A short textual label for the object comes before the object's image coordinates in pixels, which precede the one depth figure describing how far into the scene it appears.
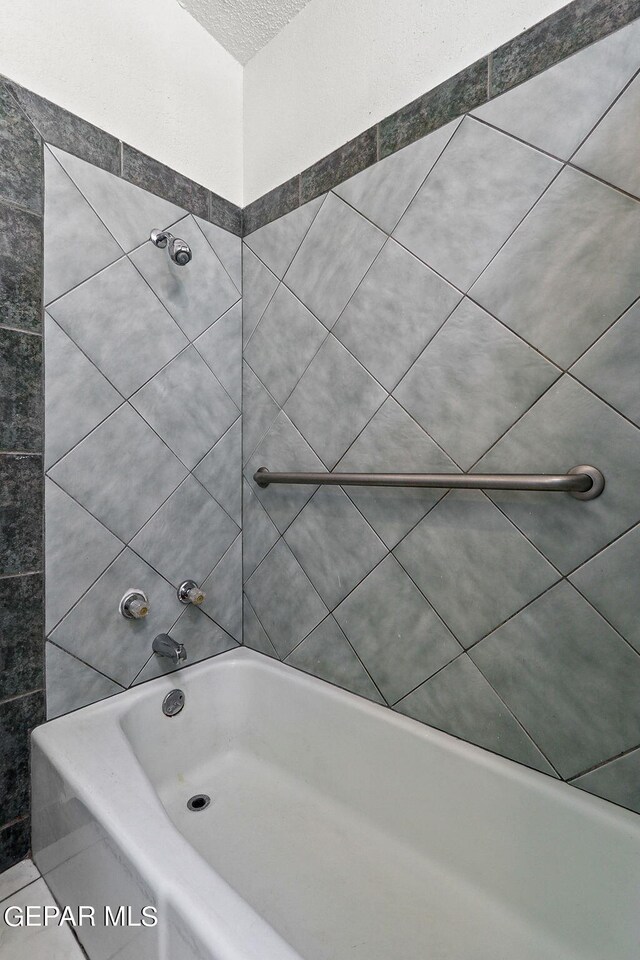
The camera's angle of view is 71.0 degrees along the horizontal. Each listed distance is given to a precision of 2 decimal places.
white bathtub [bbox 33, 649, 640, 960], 0.70
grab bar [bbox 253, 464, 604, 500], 0.80
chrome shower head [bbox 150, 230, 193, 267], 1.18
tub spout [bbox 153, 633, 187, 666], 1.15
